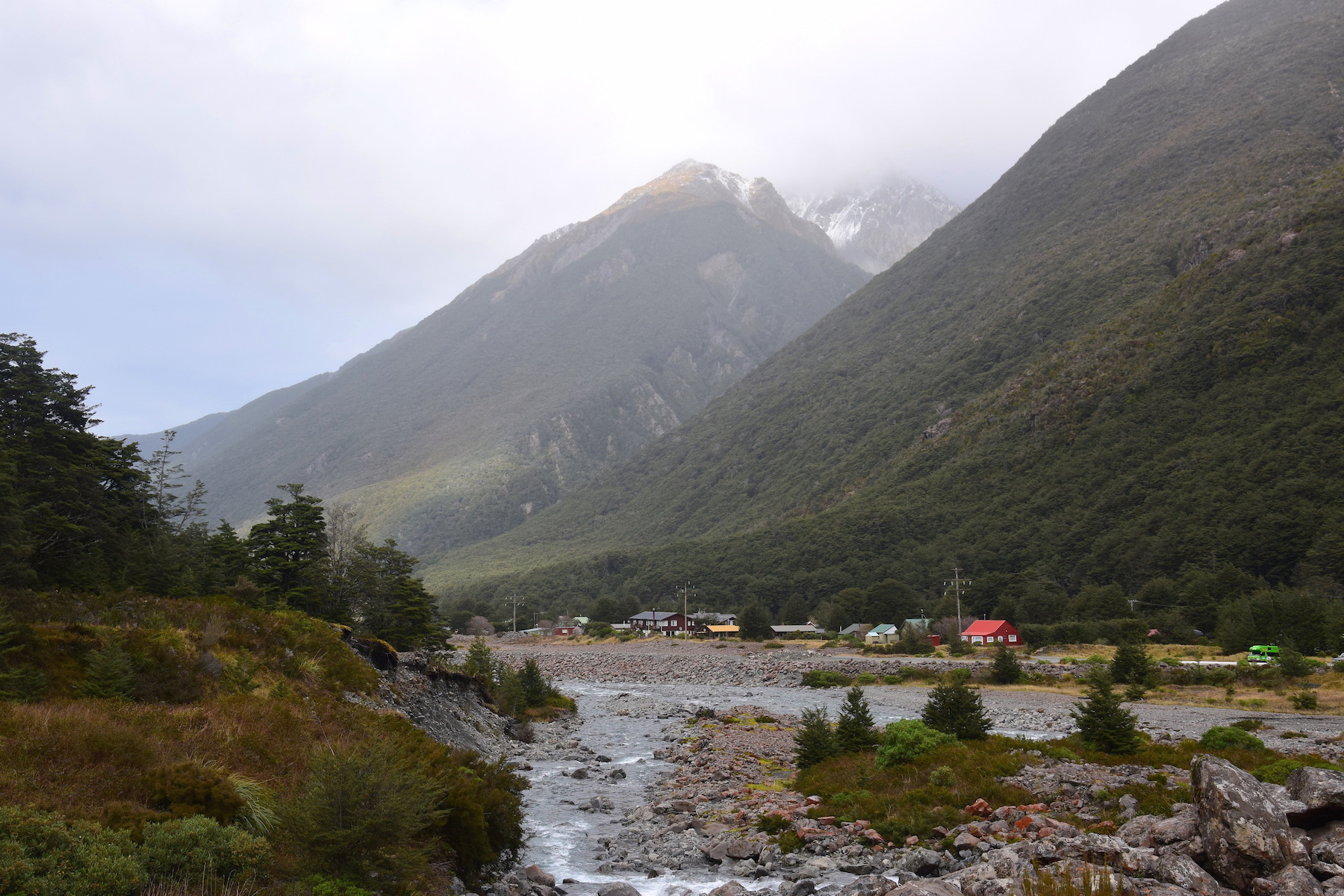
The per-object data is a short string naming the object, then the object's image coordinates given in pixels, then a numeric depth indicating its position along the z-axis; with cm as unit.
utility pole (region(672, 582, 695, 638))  12812
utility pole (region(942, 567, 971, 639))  10751
